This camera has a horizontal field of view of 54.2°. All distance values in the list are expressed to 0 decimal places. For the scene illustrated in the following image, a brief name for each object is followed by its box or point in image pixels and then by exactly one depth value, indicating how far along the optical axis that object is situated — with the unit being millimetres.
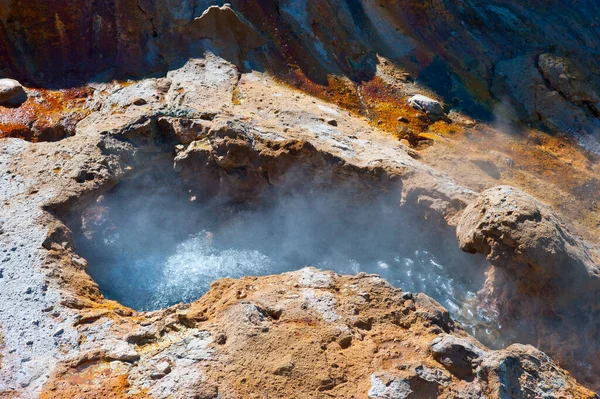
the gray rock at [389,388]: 8180
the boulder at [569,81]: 21812
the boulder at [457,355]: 8781
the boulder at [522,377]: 8508
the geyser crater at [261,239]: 13609
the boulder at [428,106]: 20250
